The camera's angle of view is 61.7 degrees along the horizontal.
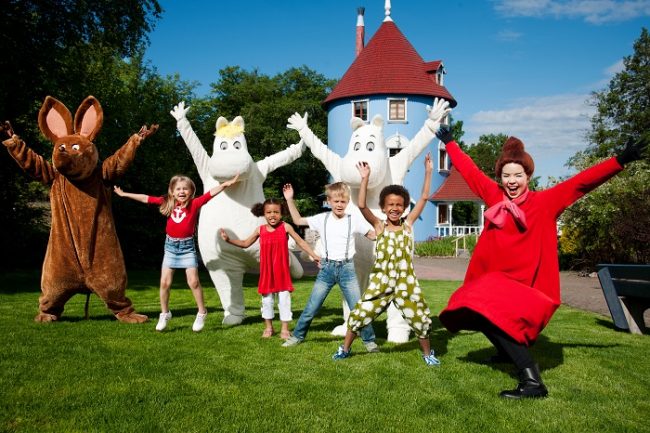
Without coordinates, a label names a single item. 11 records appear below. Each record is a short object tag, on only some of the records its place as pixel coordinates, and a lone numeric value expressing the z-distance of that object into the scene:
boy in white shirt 5.07
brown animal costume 5.96
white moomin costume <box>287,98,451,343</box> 5.54
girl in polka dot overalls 4.59
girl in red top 5.67
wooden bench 6.20
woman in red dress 3.83
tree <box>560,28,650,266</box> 12.23
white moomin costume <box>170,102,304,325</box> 6.04
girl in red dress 5.50
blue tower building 23.94
